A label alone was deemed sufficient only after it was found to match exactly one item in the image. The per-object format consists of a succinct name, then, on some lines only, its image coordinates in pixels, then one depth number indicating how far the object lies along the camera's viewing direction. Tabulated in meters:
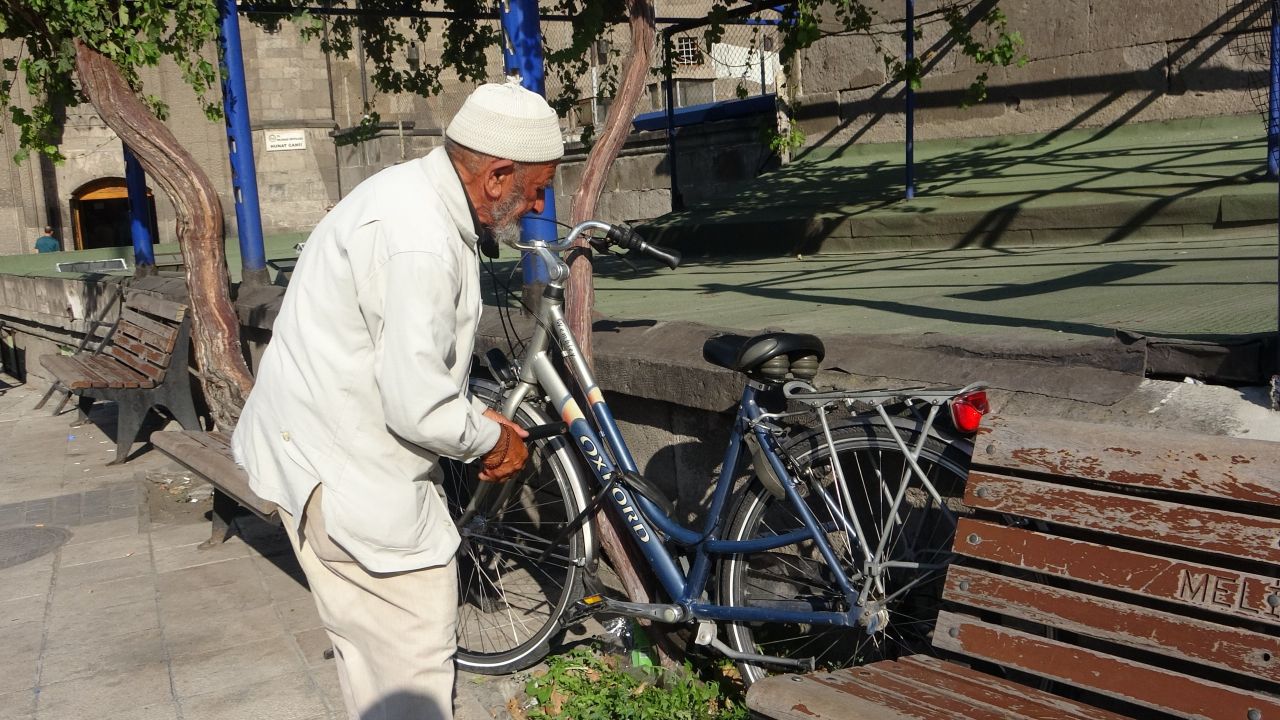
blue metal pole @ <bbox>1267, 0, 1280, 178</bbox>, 7.38
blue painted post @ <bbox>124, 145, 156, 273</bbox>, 10.95
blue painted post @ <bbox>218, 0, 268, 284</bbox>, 8.23
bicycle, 3.25
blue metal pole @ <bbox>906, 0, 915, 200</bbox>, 8.94
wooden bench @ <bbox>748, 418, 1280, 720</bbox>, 2.42
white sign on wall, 25.86
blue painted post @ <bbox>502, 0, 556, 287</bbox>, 4.61
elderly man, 2.73
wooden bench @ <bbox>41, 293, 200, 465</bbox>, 8.09
